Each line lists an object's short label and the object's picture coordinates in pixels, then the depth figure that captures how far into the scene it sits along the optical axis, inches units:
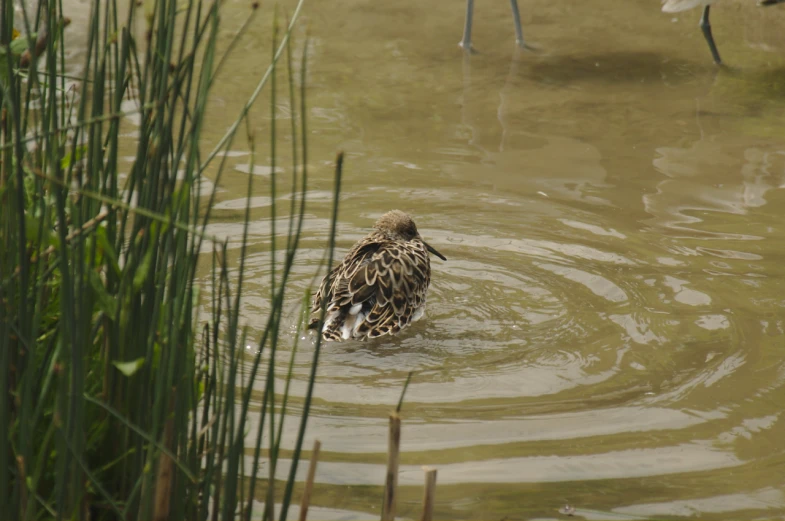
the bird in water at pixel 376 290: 388.5
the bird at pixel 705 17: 684.1
